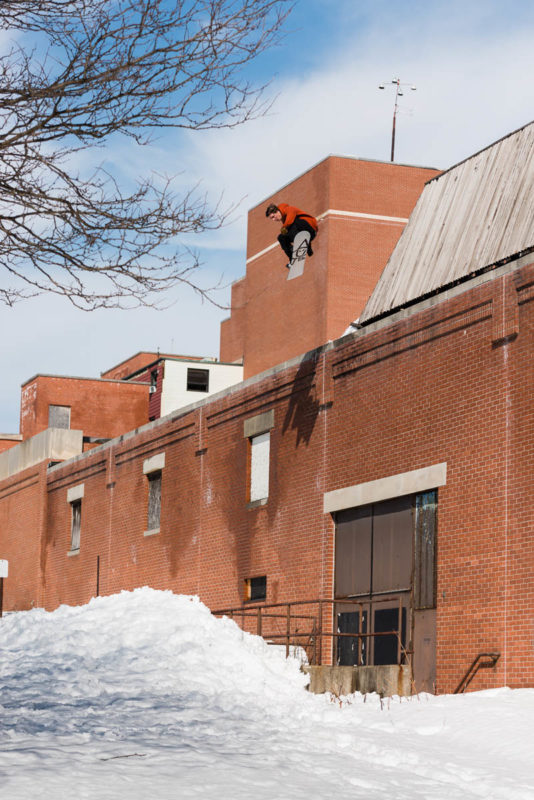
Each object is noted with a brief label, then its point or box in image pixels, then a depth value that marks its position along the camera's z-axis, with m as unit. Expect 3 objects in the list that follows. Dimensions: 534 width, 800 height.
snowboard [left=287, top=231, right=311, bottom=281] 21.80
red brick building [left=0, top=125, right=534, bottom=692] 18.97
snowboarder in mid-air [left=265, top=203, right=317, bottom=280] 21.86
